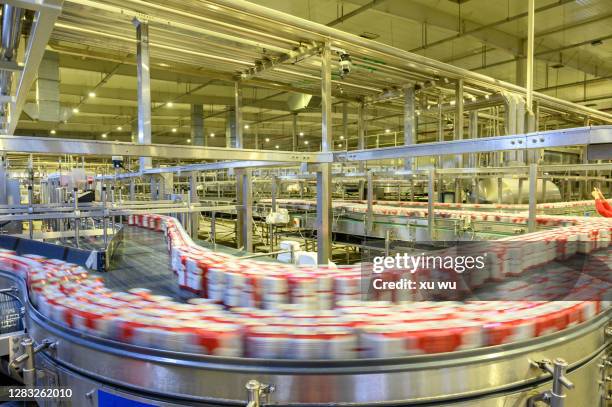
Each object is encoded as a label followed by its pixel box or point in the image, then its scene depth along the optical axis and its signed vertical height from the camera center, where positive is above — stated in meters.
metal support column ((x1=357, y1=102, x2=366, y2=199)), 5.32 +0.93
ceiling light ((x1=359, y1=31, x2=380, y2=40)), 6.30 +2.66
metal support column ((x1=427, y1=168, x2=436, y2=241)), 3.86 -0.16
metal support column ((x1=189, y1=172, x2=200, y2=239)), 5.16 -0.11
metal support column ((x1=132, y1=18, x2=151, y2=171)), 2.51 +0.78
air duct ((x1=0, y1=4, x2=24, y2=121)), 1.71 +0.81
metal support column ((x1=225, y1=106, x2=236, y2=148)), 10.74 +1.96
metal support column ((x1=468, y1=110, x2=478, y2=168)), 5.48 +0.99
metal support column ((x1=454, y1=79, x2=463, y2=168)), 4.18 +0.93
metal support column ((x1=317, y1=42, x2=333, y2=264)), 2.90 +0.07
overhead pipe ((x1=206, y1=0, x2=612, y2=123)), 2.39 +1.20
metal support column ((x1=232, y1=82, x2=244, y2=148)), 4.07 +0.88
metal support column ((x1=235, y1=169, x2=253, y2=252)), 3.93 -0.15
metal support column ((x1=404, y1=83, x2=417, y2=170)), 4.41 +0.85
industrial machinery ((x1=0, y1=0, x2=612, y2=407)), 1.10 -0.42
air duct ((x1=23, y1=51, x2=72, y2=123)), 5.16 +1.48
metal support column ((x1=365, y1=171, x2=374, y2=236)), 4.68 -0.22
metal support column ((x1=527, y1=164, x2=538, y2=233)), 3.09 -0.03
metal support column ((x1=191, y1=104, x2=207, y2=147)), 10.63 +1.95
